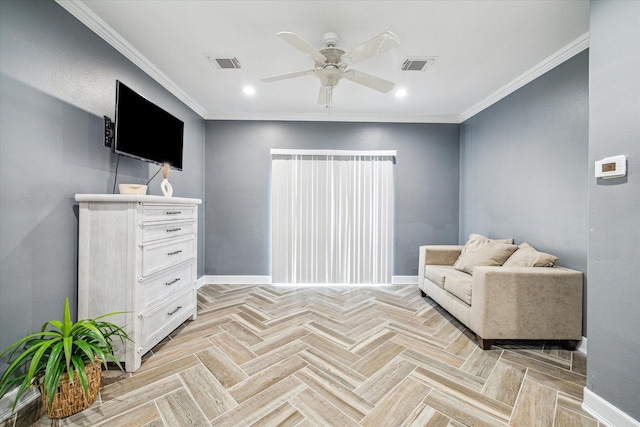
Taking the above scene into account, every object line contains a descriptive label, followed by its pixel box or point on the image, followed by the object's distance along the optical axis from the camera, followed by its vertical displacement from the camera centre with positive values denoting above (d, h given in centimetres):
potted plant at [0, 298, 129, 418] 128 -86
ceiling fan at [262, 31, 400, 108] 168 +116
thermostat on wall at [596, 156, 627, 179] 131 +27
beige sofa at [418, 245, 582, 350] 208 -73
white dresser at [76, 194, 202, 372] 178 -38
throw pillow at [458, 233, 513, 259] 288 -32
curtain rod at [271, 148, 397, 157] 388 +93
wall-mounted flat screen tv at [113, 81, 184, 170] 196 +71
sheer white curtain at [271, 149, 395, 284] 392 -6
